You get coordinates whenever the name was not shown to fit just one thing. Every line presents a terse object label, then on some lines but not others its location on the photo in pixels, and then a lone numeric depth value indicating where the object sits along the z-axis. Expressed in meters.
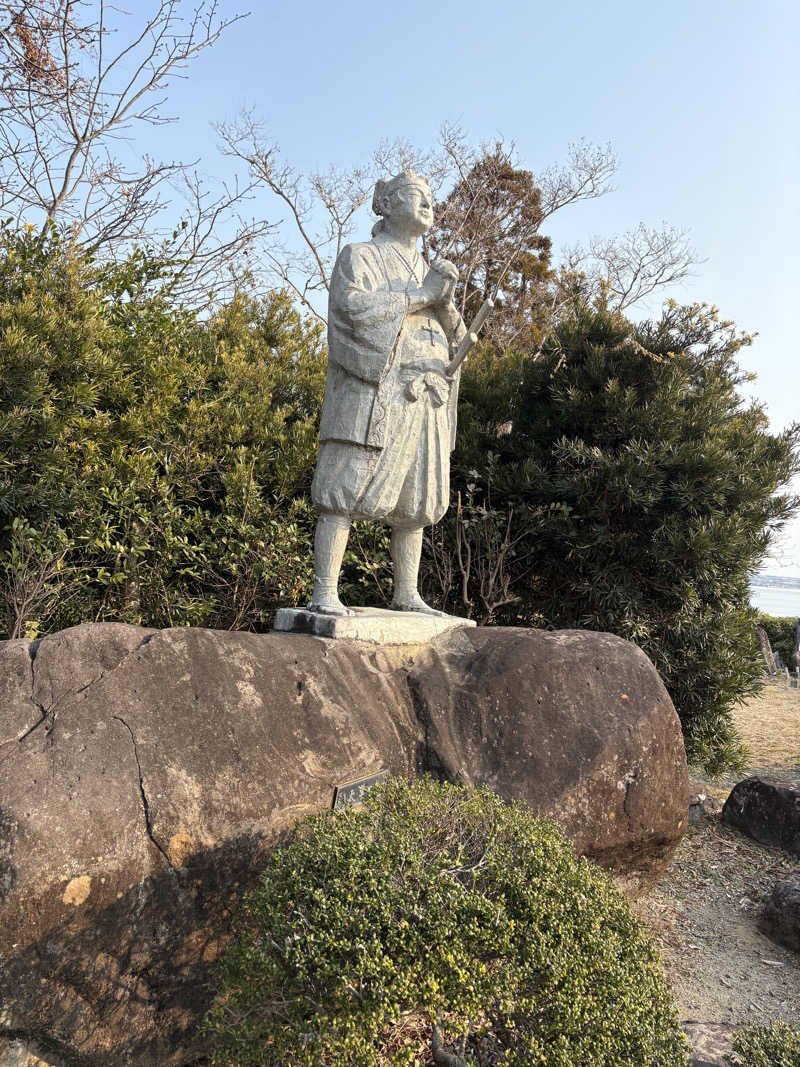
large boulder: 2.44
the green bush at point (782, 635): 17.09
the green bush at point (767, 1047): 2.34
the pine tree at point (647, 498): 6.36
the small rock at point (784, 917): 4.04
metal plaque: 3.13
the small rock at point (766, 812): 5.27
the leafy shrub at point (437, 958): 2.01
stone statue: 4.03
